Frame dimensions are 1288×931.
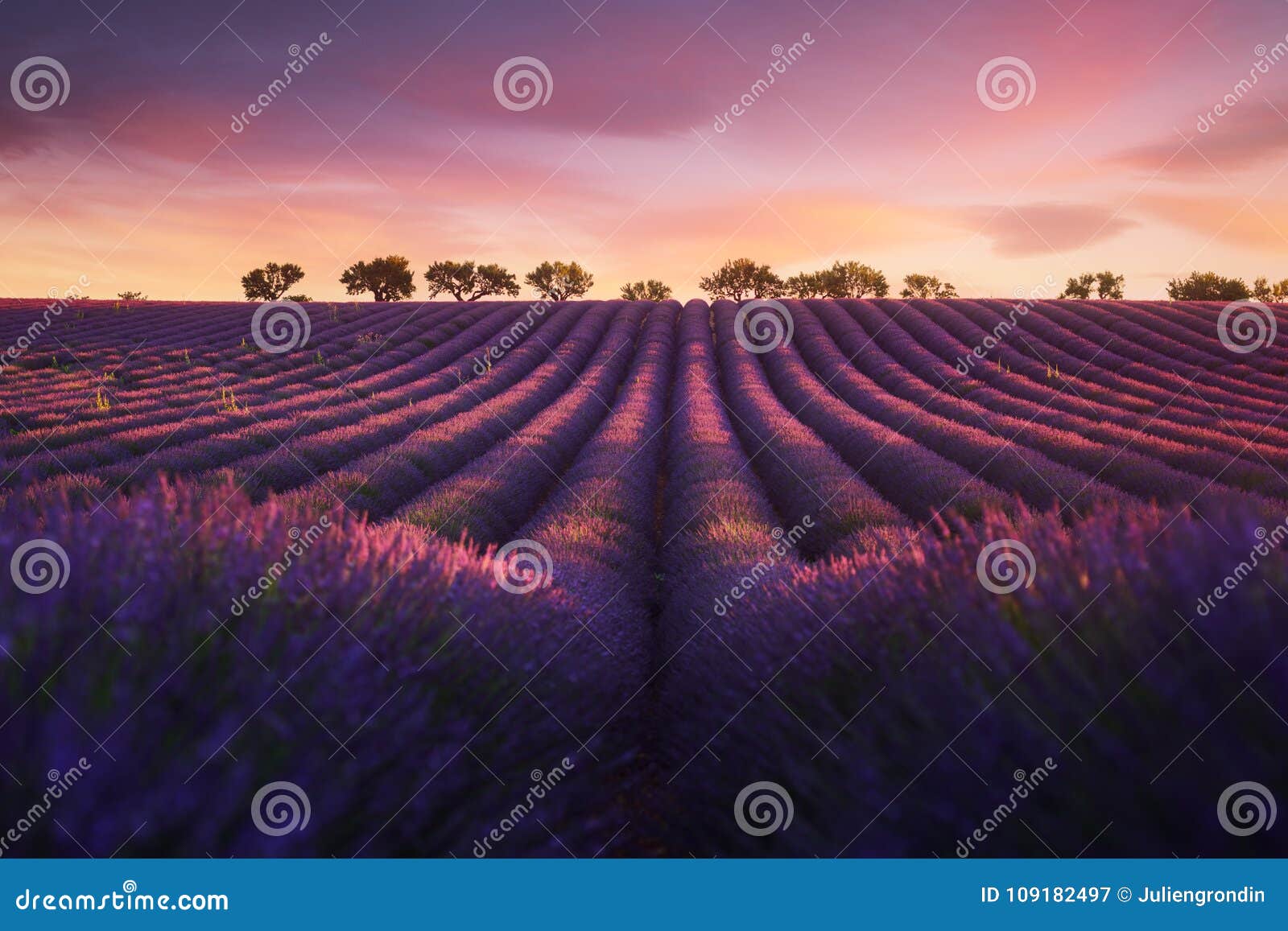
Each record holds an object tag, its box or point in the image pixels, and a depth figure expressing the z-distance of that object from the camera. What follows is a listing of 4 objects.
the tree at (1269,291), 41.56
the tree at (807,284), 48.16
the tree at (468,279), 52.81
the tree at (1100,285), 53.66
